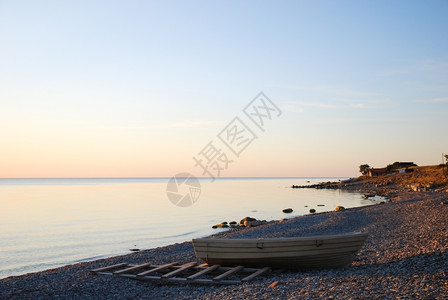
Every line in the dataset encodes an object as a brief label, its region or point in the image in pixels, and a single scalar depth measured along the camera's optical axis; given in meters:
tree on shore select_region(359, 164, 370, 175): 151.00
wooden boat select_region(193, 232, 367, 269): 13.33
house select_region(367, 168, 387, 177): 131.62
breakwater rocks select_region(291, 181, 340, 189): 109.81
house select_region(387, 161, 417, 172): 133.79
